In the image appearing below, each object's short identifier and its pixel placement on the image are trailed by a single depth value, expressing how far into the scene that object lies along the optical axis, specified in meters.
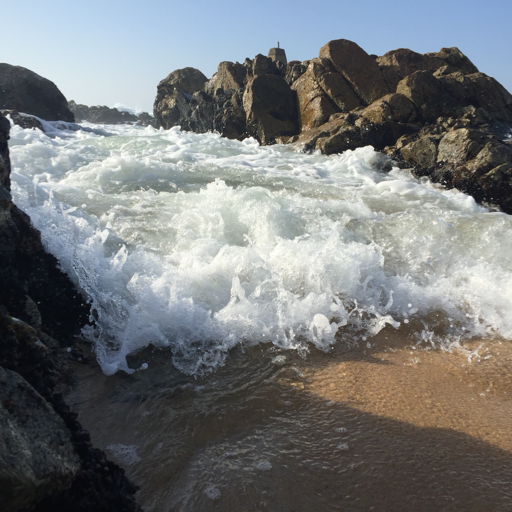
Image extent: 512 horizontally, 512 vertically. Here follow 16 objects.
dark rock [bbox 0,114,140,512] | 1.25
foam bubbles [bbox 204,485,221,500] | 1.94
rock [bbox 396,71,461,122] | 11.49
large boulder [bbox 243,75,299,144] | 14.60
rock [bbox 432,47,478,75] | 13.56
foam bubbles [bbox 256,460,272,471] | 2.10
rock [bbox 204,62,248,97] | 17.86
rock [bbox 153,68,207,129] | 24.33
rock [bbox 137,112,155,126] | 33.91
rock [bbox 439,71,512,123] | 12.02
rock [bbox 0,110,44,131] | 14.20
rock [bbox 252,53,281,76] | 16.33
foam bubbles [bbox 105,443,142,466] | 2.14
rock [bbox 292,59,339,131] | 13.46
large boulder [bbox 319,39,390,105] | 13.55
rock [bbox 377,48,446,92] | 13.64
